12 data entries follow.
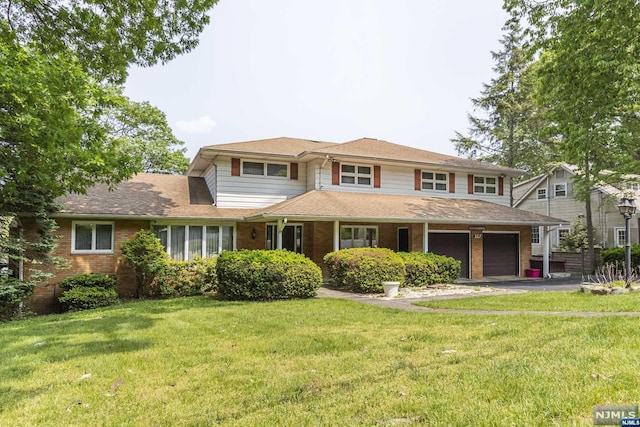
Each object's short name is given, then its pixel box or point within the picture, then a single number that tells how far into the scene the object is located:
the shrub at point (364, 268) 13.09
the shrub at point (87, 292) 12.02
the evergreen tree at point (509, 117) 27.80
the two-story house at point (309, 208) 13.85
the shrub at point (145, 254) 13.09
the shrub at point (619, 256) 20.02
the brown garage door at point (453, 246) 17.66
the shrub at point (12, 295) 10.86
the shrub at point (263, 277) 11.62
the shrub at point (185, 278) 13.28
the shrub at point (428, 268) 14.41
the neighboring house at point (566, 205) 24.94
